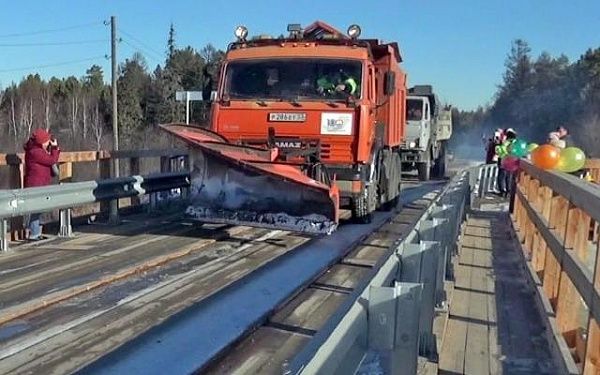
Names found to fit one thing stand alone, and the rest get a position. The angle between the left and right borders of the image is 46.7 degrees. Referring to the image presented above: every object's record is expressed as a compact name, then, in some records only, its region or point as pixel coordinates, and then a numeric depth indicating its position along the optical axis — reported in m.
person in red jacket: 8.82
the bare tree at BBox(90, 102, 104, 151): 78.56
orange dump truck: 9.06
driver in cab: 10.49
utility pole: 41.28
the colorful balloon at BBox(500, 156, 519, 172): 12.63
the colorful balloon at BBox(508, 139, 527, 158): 13.93
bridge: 3.51
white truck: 23.72
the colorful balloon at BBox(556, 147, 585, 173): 8.57
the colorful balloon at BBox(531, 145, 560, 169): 7.73
